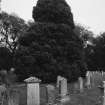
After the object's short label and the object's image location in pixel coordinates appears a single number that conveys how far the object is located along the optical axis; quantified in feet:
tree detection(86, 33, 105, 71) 156.25
